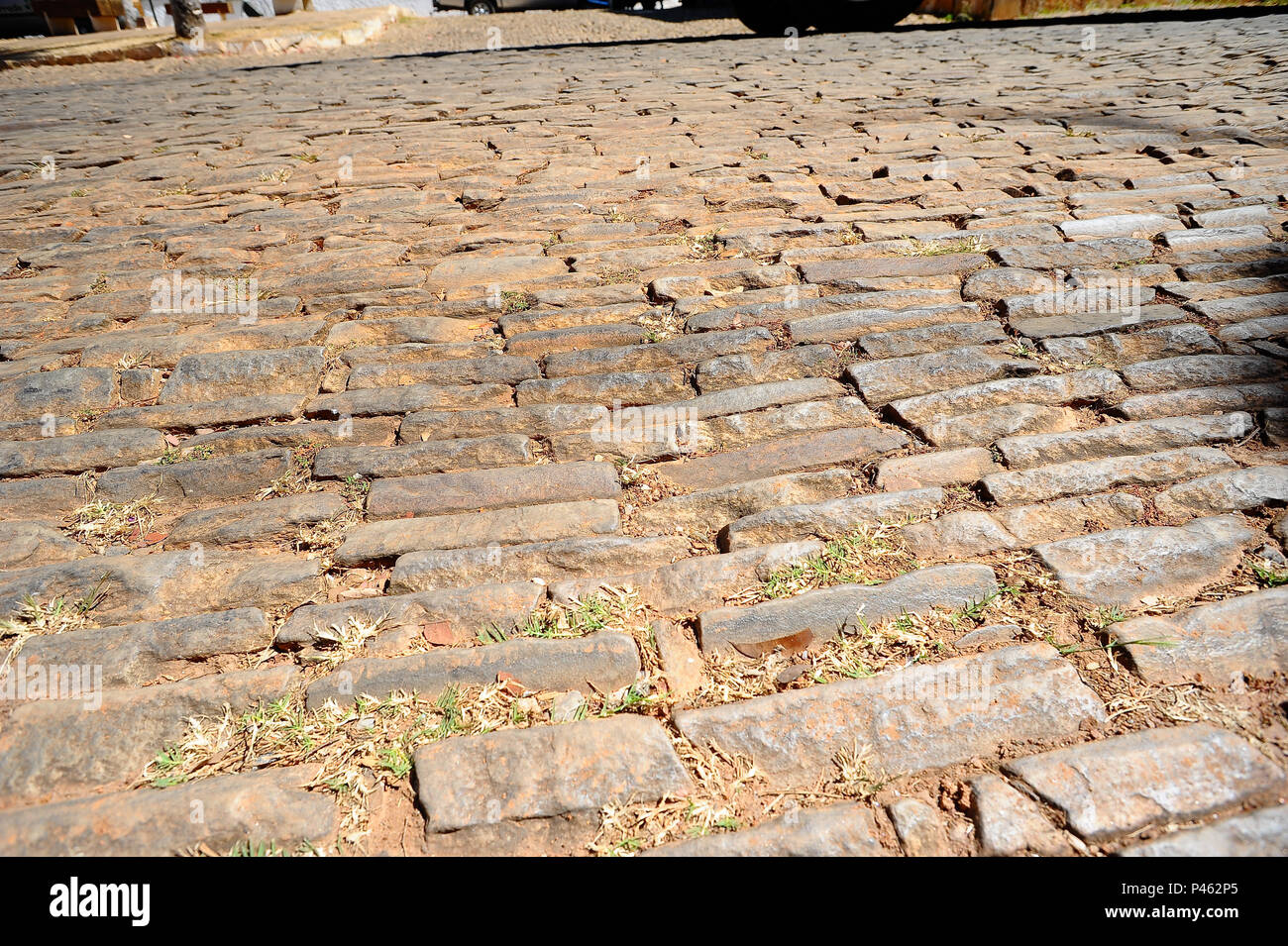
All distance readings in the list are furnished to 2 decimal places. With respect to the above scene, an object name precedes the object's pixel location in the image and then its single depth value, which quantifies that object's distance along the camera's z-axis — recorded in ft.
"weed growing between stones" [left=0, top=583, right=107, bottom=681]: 5.13
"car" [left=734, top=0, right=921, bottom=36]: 30.00
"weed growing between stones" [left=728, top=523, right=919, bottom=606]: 5.33
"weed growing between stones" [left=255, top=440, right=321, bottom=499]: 6.37
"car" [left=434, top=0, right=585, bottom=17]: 56.08
